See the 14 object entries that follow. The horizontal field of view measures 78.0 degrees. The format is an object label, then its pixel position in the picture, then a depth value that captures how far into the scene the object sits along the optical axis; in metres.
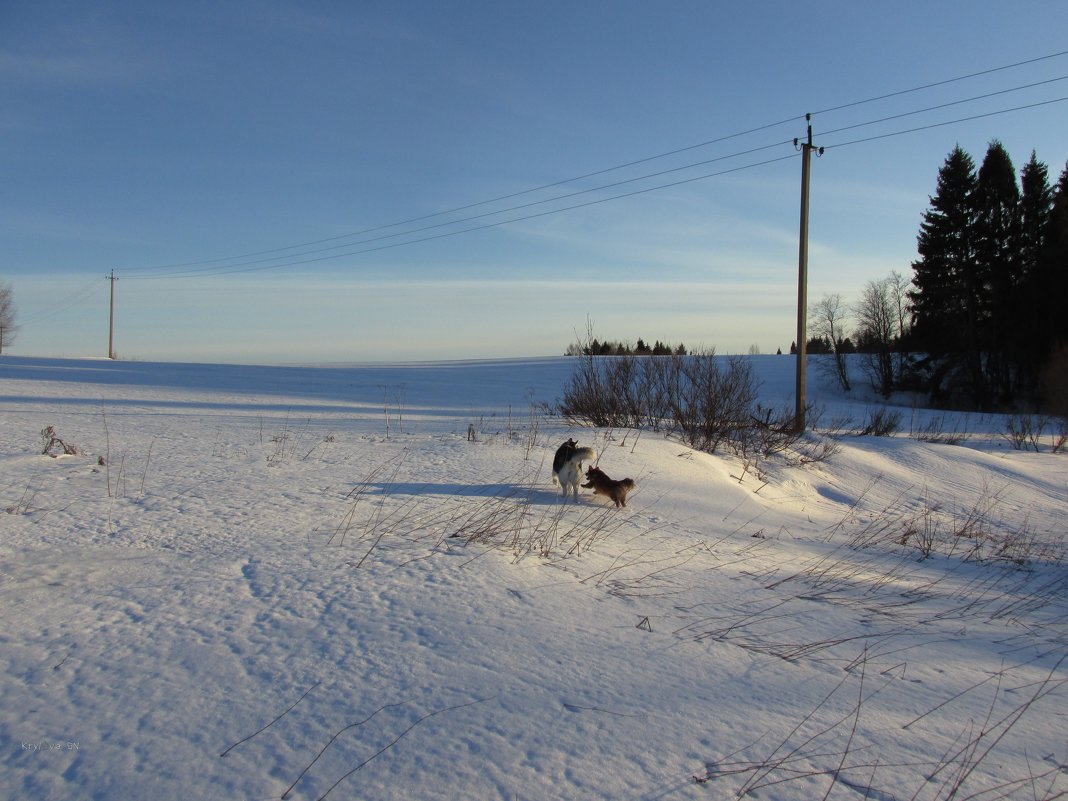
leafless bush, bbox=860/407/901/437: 17.47
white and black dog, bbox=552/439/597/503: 6.48
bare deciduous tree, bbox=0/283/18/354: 57.38
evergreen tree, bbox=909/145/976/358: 33.88
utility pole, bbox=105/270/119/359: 47.09
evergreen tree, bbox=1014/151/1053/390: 31.25
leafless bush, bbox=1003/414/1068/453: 17.91
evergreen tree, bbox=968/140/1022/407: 32.56
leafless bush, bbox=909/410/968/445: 16.69
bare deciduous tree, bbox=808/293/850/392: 38.41
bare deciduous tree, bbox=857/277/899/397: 36.75
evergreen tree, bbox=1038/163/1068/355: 30.52
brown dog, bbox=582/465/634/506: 6.48
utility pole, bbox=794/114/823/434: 15.18
